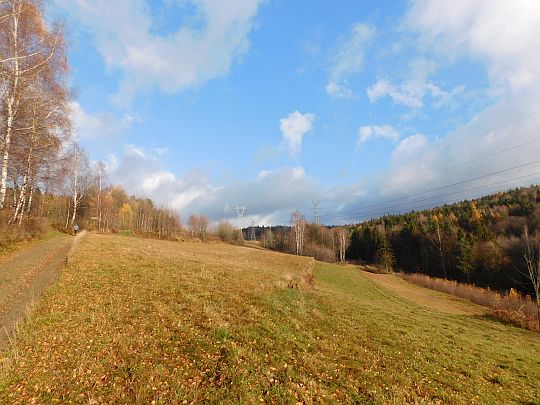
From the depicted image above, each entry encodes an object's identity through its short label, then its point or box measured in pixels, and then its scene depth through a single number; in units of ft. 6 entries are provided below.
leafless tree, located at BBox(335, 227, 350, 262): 428.56
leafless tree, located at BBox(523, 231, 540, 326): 239.19
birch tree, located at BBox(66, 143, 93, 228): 192.24
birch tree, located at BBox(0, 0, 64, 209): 69.51
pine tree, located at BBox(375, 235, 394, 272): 374.22
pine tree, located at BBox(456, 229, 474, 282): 307.78
